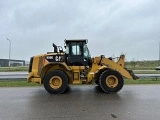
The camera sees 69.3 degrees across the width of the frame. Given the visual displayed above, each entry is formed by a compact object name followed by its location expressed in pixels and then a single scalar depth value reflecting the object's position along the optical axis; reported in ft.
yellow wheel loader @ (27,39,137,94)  19.45
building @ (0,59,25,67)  195.25
